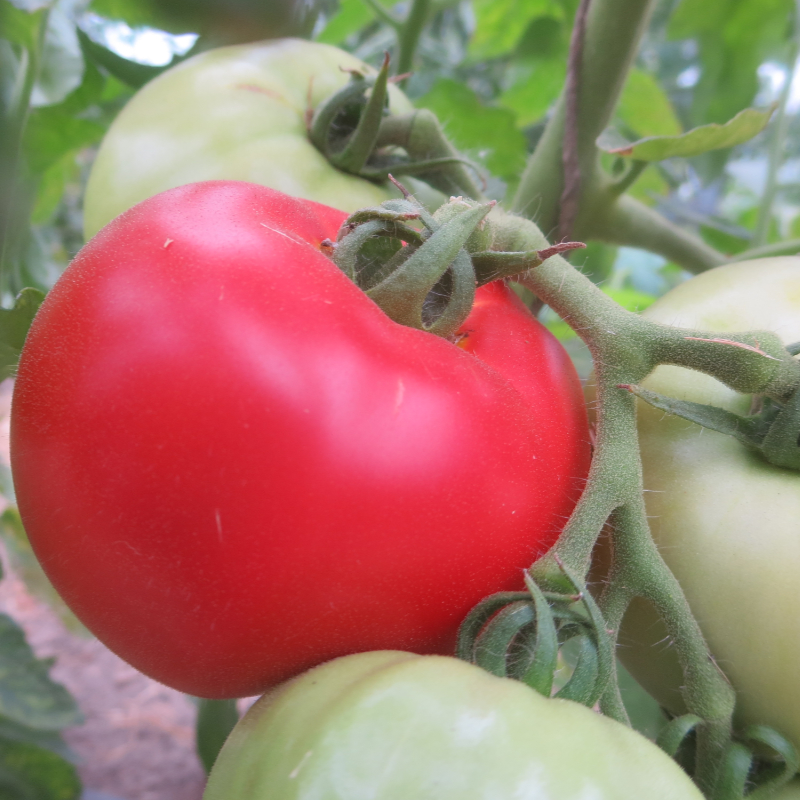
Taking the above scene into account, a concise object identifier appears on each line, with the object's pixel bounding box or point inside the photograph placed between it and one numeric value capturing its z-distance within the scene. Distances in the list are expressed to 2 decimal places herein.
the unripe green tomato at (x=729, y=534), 0.14
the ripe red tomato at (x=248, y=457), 0.11
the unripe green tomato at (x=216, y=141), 0.17
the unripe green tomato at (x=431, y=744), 0.11
